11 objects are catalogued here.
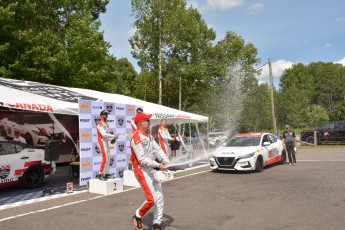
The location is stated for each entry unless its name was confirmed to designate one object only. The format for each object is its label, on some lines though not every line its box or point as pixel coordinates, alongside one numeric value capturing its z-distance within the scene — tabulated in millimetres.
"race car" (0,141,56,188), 9548
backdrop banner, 9805
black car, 24969
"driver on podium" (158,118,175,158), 12212
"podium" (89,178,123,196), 9164
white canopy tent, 8844
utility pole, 26341
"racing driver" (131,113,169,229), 5355
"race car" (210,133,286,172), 12320
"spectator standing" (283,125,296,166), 14633
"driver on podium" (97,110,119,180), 9328
